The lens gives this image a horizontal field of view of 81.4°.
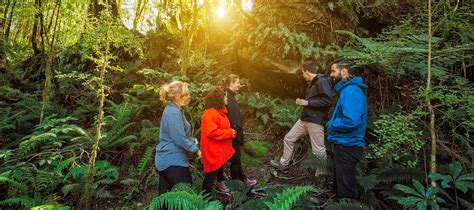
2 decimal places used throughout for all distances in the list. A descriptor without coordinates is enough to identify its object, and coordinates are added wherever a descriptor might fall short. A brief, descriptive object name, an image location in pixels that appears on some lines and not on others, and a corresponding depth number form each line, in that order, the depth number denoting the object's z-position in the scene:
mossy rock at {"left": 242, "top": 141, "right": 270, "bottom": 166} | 6.12
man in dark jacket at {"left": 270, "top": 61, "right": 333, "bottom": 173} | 4.76
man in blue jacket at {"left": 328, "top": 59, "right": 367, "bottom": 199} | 3.62
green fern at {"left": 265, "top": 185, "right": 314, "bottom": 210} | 2.52
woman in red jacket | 4.23
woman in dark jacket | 4.75
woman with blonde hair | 3.59
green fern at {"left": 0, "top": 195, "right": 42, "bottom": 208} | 4.42
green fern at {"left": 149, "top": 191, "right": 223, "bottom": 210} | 2.75
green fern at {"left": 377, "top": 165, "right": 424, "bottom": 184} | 3.91
